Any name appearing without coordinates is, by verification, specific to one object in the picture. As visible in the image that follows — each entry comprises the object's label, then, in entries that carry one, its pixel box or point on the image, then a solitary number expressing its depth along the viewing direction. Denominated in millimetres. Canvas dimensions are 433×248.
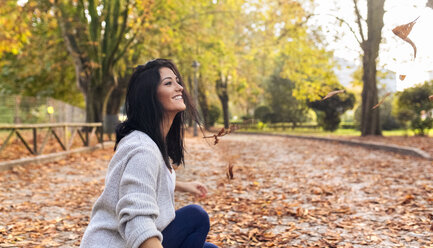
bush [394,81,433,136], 17812
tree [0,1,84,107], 14711
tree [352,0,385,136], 17219
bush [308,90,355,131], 28766
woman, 1626
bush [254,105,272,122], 38712
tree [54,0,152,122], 15719
